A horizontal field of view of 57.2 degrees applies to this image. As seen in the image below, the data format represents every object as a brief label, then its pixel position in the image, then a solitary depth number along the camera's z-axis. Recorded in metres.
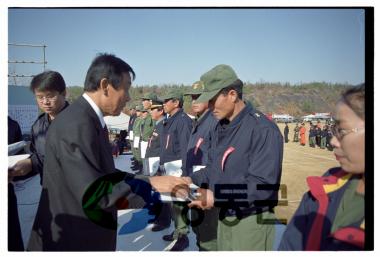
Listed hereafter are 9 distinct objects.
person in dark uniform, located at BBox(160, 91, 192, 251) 3.09
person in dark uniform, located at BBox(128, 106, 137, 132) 4.73
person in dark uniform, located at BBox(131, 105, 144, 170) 5.81
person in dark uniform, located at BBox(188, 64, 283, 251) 1.92
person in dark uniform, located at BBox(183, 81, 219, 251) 2.59
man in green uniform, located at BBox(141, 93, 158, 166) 5.44
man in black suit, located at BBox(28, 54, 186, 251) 1.73
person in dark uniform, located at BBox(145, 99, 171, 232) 3.47
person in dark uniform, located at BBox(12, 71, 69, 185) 2.19
